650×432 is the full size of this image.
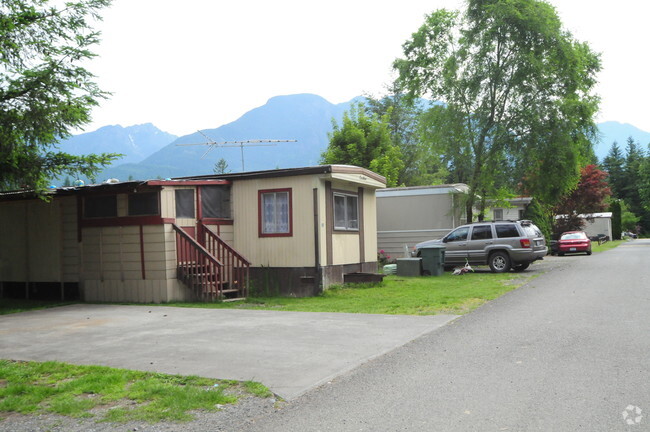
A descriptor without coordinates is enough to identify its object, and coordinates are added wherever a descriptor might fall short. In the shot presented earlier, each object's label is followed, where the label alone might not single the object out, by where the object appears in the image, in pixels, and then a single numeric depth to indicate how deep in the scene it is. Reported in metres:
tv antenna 26.48
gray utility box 20.17
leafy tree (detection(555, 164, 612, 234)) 44.28
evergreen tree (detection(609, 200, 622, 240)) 65.50
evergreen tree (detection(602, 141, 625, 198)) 89.12
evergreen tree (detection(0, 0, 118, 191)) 12.69
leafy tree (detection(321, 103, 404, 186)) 36.56
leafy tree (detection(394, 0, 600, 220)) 24.41
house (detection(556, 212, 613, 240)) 62.84
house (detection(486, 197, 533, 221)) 37.29
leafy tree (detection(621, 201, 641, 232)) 76.00
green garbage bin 20.12
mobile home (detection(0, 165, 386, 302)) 14.39
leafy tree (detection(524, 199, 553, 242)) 32.69
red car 32.16
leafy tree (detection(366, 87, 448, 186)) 51.38
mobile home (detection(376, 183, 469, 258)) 25.78
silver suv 20.12
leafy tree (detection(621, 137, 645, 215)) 83.75
